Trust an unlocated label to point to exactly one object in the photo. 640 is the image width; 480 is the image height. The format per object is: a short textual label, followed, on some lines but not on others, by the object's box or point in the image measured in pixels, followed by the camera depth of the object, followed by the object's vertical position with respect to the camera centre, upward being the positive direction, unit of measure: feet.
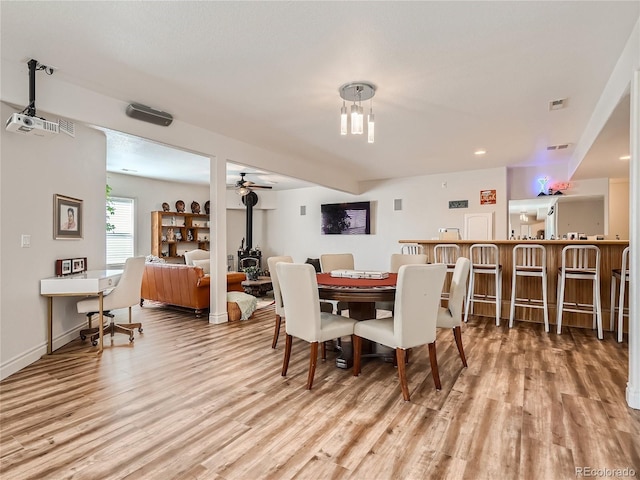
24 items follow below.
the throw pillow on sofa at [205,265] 18.32 -1.48
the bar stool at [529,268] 13.37 -1.22
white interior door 21.26 +0.85
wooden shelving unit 24.22 +0.41
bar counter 13.50 -1.93
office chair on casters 11.42 -2.19
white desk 10.41 -1.60
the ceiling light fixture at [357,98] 9.62 +4.42
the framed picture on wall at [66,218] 11.21 +0.71
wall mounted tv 25.99 +1.65
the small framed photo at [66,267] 11.41 -1.02
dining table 8.57 -1.44
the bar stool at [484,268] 14.37 -1.28
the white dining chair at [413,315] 7.56 -1.81
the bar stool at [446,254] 16.11 -0.77
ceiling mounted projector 8.38 +2.91
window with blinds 22.43 +0.33
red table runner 9.14 -1.26
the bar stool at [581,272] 12.28 -1.25
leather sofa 15.80 -2.40
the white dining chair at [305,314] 8.22 -1.95
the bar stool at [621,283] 11.51 -1.60
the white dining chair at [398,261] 11.81 -0.91
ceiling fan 22.59 +3.58
